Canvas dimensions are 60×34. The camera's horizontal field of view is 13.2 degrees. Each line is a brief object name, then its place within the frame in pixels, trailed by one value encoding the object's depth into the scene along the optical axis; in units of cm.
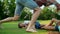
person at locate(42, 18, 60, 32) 418
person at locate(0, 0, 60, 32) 409
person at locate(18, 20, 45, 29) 424
